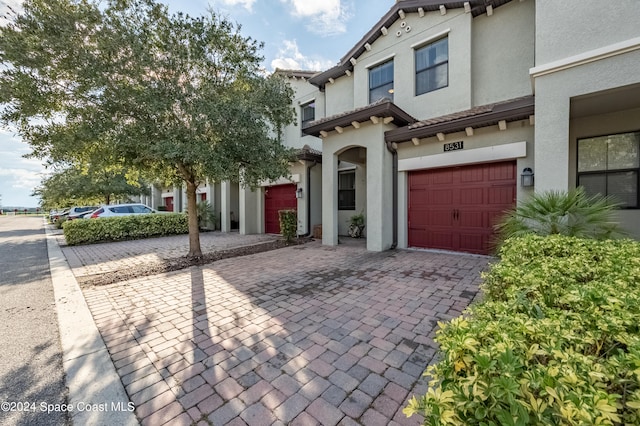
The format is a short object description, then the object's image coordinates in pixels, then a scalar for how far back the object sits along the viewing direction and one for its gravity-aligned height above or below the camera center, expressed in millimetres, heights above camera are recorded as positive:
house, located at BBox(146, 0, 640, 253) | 5016 +2165
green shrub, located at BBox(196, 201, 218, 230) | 15766 -435
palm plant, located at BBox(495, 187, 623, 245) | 4348 -238
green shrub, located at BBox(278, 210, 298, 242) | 10531 -632
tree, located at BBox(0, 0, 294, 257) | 5211 +2755
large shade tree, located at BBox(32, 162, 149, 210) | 19312 +1686
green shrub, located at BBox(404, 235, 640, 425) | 874 -652
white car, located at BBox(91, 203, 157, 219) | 13152 -18
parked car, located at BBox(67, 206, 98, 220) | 16200 -95
